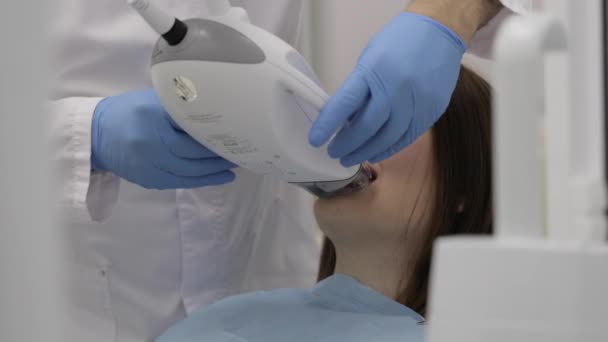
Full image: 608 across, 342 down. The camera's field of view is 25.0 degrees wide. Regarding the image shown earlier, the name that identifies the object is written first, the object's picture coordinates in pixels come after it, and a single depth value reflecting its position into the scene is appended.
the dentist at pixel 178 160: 1.34
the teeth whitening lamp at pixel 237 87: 1.29
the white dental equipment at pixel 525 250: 0.73
